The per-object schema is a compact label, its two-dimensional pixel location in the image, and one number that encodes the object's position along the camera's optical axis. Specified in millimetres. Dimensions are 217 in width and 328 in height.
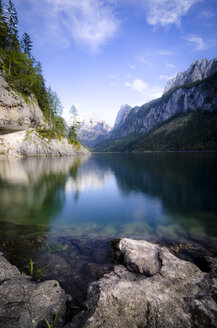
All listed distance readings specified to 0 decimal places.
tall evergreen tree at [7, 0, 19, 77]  55288
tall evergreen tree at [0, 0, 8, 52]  50750
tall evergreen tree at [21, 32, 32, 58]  68400
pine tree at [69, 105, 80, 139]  92862
